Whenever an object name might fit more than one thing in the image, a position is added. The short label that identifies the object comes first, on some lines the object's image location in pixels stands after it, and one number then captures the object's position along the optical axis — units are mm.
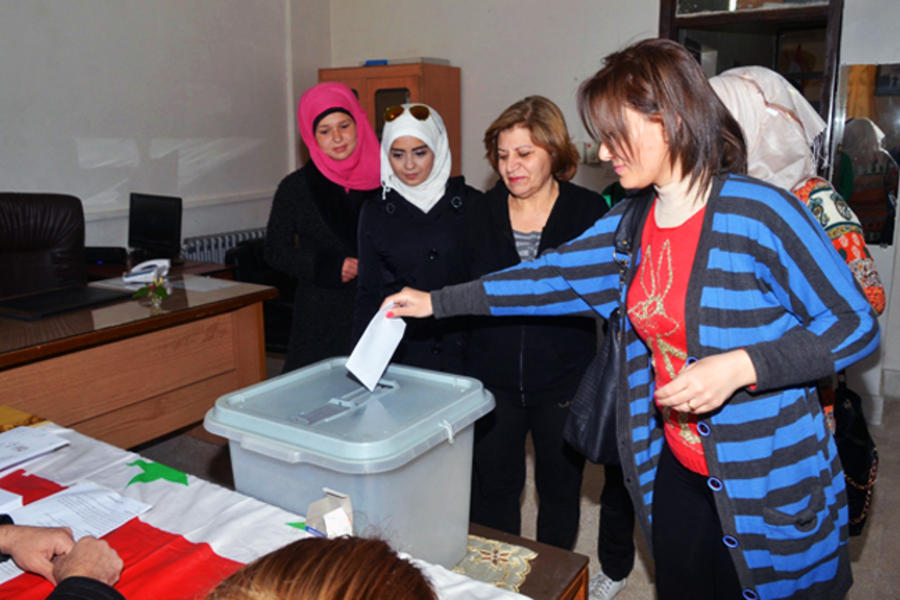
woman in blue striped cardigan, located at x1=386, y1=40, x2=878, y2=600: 1030
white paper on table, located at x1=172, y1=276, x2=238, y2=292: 2898
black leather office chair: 2918
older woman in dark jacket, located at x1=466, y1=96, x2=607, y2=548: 1839
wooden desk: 2113
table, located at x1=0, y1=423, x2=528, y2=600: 968
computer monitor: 3555
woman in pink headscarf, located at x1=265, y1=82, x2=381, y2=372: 2385
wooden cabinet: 4609
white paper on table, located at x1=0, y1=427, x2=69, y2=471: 1297
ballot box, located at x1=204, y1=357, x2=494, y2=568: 1051
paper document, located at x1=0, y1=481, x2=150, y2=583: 1082
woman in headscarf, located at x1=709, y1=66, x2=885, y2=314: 1399
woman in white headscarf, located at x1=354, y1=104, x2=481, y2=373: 2014
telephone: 2853
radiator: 4512
